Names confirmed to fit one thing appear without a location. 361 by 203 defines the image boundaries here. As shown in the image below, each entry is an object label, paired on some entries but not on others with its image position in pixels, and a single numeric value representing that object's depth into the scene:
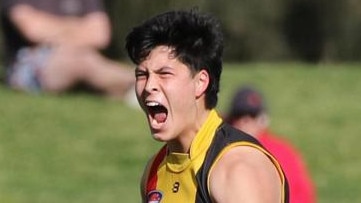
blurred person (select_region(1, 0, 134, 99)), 23.84
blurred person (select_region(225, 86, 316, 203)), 16.67
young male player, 9.26
